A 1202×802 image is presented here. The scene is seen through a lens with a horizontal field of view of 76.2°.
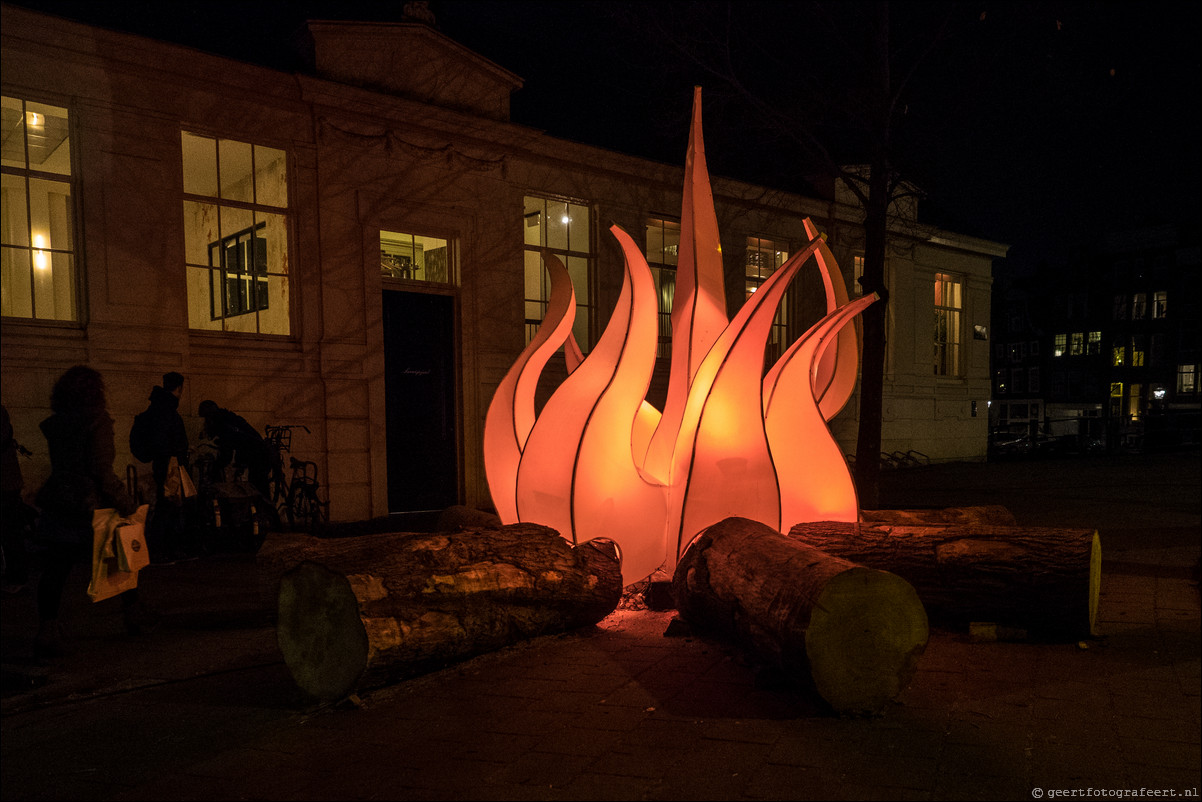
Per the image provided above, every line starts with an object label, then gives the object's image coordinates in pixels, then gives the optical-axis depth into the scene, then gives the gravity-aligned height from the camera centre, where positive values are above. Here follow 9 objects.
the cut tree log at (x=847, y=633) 3.26 -1.16
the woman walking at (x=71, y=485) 4.36 -0.69
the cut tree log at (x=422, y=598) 3.61 -1.22
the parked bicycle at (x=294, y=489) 8.51 -1.40
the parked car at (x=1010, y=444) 22.74 -2.38
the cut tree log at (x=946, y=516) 5.48 -1.11
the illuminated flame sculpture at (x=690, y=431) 4.96 -0.43
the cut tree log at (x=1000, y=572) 4.26 -1.18
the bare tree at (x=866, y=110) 8.68 +2.98
